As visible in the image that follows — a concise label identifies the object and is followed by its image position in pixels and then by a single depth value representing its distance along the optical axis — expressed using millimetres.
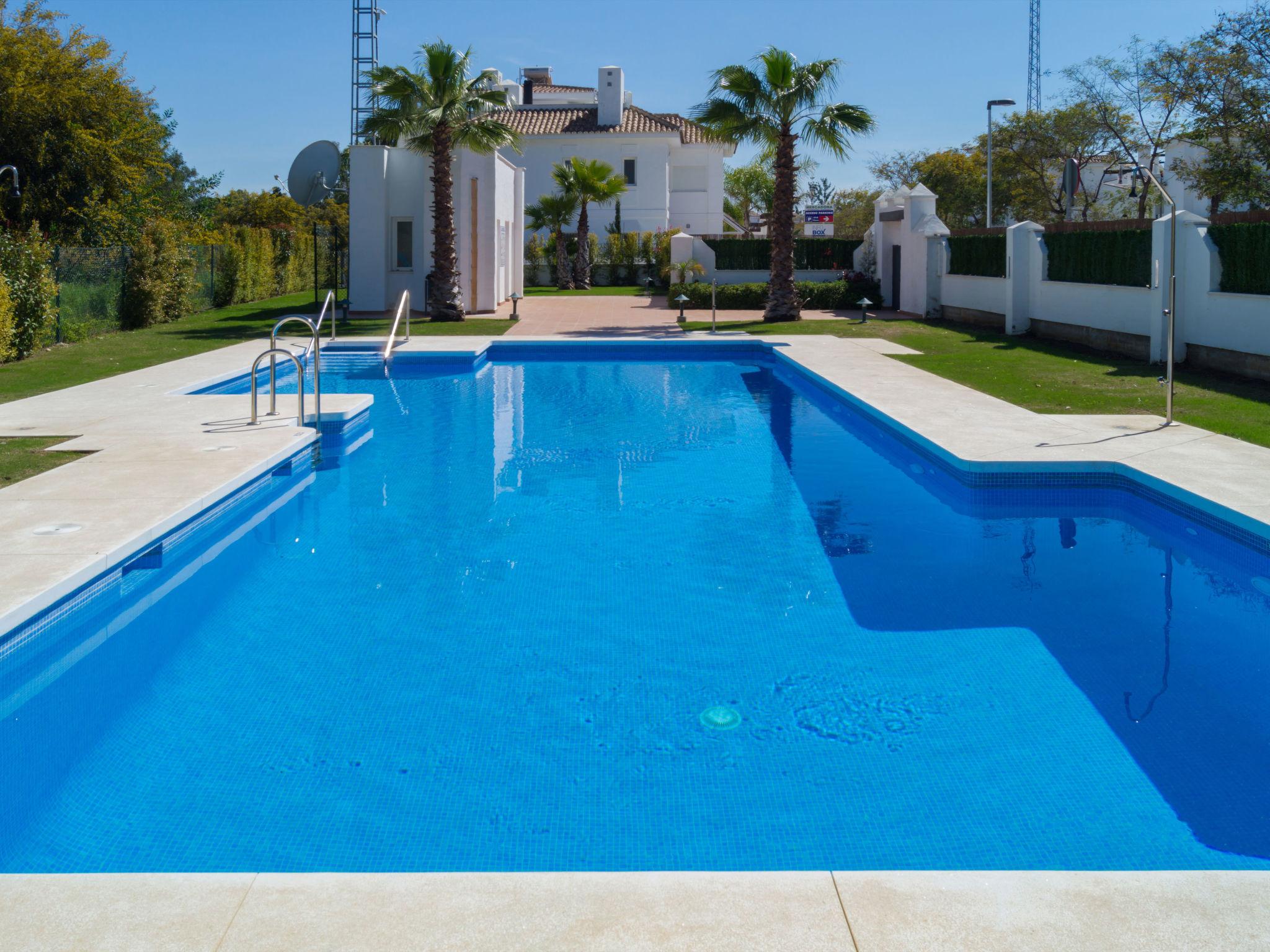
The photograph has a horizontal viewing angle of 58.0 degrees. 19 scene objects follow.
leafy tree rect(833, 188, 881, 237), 54500
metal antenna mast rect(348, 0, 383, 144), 43719
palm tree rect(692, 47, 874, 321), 23750
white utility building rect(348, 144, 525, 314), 25047
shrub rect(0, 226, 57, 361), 16531
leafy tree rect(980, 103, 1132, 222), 35188
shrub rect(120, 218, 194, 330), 22641
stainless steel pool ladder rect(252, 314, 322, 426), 10518
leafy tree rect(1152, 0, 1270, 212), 22328
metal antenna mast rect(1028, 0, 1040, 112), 61781
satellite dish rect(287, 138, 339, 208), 27203
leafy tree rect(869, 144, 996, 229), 47219
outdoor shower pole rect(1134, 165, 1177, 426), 10547
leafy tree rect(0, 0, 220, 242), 24281
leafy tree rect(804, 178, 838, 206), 69562
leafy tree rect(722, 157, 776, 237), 69375
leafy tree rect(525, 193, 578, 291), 38312
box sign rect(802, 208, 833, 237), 34812
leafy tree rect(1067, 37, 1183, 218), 31000
